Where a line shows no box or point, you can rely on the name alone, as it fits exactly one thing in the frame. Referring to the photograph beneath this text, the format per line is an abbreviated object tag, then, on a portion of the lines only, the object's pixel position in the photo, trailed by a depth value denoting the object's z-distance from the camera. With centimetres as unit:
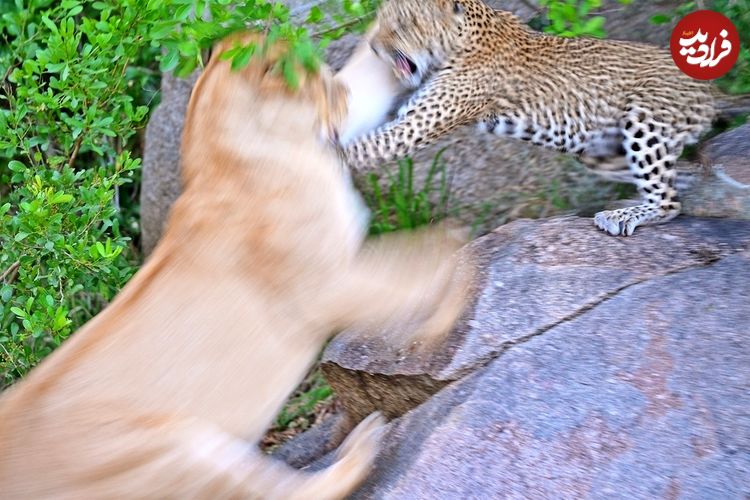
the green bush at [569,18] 472
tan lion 335
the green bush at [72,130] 423
